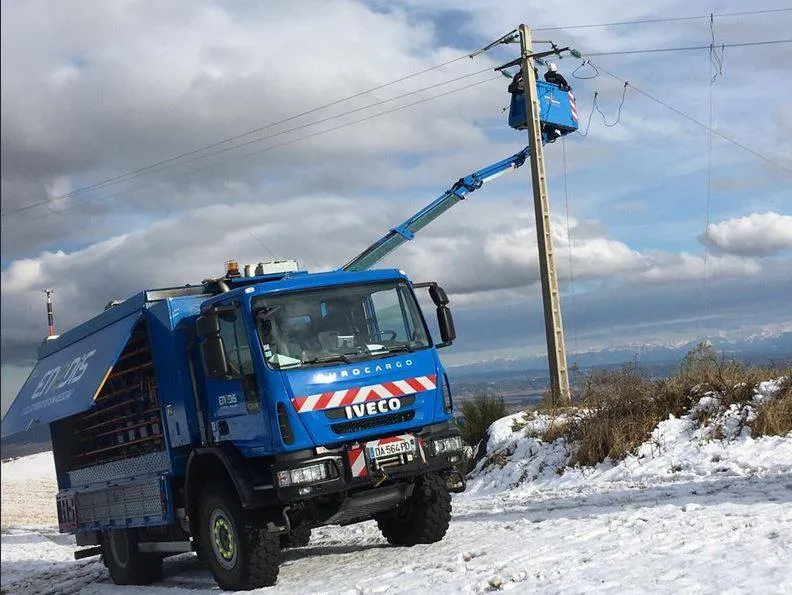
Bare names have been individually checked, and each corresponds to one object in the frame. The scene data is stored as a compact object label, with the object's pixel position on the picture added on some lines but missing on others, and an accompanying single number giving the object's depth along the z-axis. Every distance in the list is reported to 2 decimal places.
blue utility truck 8.66
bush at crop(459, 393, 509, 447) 18.23
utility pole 18.61
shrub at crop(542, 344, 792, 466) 13.98
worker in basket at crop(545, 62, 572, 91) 21.56
